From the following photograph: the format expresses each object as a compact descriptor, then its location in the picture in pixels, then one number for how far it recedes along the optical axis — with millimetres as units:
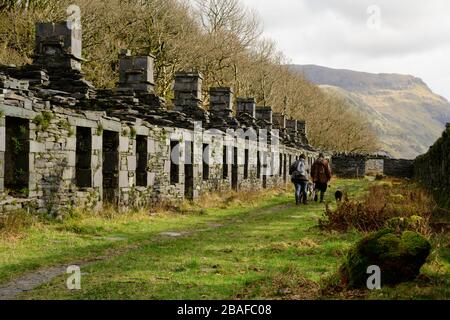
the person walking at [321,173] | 21938
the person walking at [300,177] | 21344
